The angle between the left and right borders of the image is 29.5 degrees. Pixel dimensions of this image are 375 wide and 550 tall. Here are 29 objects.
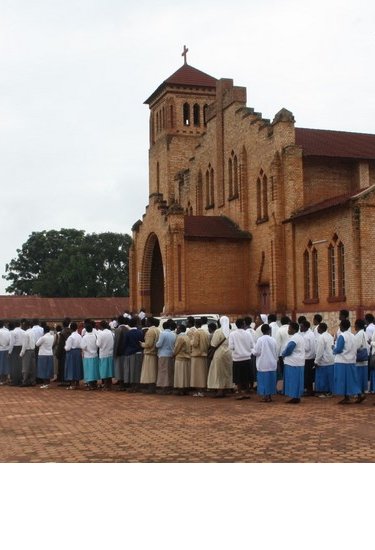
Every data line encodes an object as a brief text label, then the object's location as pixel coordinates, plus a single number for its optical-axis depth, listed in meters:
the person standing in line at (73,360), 18.72
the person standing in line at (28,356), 19.41
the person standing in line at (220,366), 15.65
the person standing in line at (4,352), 20.44
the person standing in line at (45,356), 19.20
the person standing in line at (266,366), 14.88
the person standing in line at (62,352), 19.39
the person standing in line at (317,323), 15.15
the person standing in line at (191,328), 16.27
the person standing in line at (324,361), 15.32
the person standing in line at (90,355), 18.27
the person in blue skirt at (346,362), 14.26
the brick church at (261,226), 27.16
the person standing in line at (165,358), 16.62
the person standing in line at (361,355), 14.50
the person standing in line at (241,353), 15.59
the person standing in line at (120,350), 17.59
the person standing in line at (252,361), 15.90
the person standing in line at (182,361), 16.28
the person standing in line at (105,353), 18.11
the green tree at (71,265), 74.94
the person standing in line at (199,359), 16.03
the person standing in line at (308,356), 15.04
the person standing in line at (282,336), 15.91
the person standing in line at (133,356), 17.48
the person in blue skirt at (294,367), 14.47
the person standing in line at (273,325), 16.48
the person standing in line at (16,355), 19.92
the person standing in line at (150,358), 16.89
